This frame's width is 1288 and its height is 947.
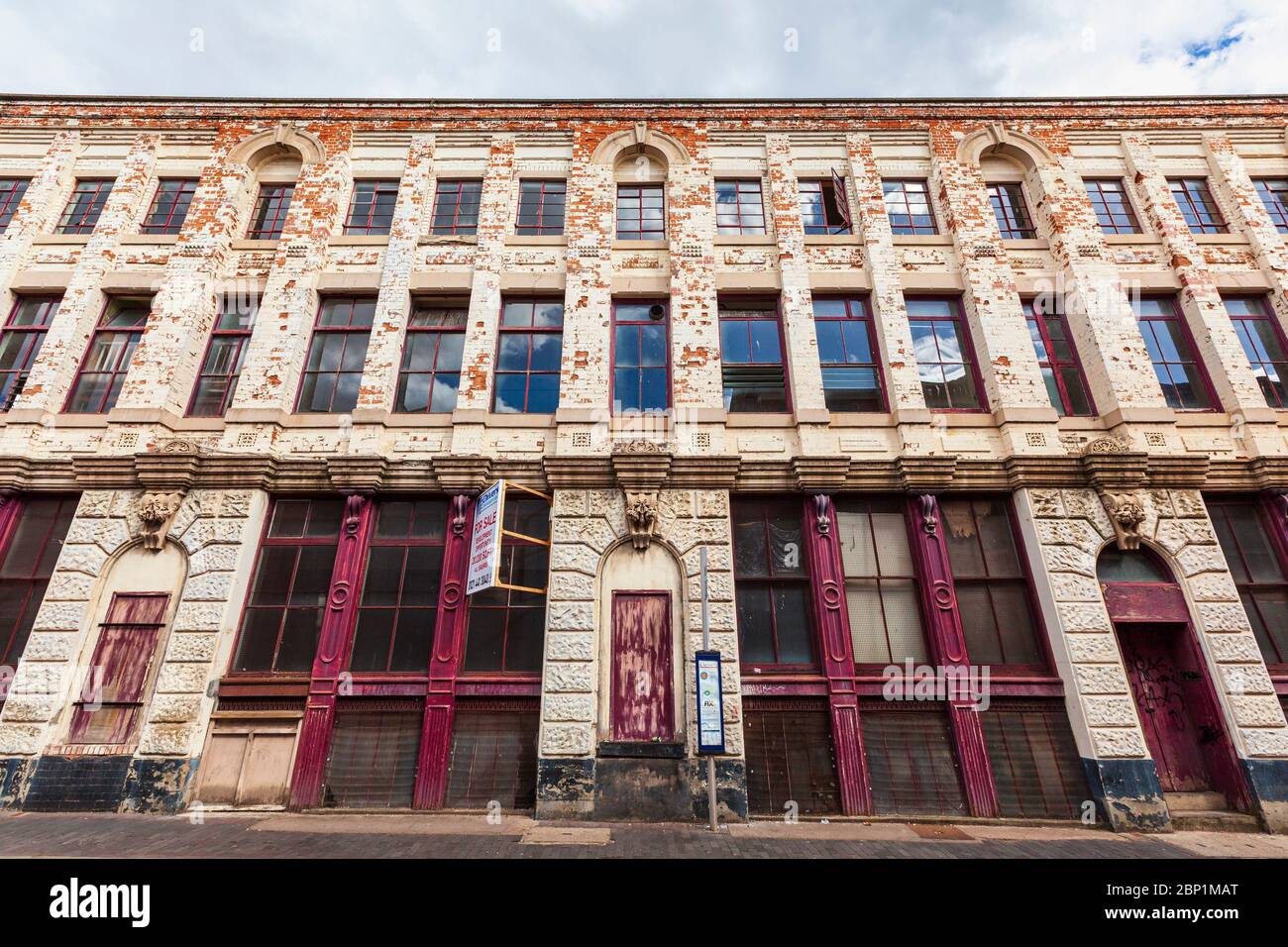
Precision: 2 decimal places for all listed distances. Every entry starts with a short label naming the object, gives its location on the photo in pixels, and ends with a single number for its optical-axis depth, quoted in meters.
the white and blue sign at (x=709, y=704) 7.34
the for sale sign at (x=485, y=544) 8.09
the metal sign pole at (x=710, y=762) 6.97
